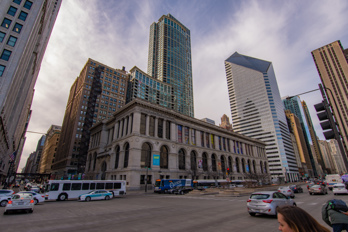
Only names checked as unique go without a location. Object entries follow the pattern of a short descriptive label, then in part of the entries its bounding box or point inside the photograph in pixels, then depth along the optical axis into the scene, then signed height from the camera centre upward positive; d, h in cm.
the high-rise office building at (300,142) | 17450 +3674
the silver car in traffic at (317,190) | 2547 -110
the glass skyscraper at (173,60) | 13450 +8939
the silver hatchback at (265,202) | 1155 -122
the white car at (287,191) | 2325 -117
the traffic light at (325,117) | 880 +301
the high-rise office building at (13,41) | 3750 +2999
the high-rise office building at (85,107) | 8525 +3772
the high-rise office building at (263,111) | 12669 +4969
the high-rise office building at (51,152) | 12566 +2176
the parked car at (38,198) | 2202 -163
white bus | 2681 -62
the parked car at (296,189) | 3215 -120
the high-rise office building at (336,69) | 9275 +6104
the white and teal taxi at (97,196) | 2522 -166
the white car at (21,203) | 1423 -145
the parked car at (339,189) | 2345 -94
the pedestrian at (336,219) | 487 -95
